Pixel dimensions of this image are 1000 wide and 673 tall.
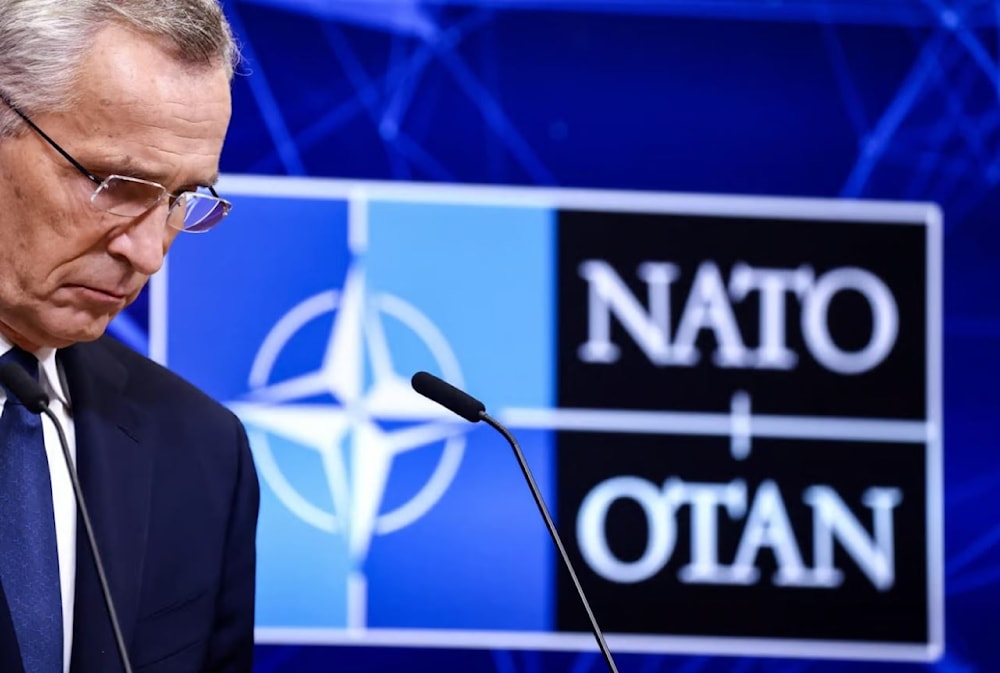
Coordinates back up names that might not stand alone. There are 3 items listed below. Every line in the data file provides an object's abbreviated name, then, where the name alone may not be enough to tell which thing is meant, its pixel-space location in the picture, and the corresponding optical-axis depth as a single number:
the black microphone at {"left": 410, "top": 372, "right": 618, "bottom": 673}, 3.94
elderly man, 3.93
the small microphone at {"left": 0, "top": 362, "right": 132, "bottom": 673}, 3.80
